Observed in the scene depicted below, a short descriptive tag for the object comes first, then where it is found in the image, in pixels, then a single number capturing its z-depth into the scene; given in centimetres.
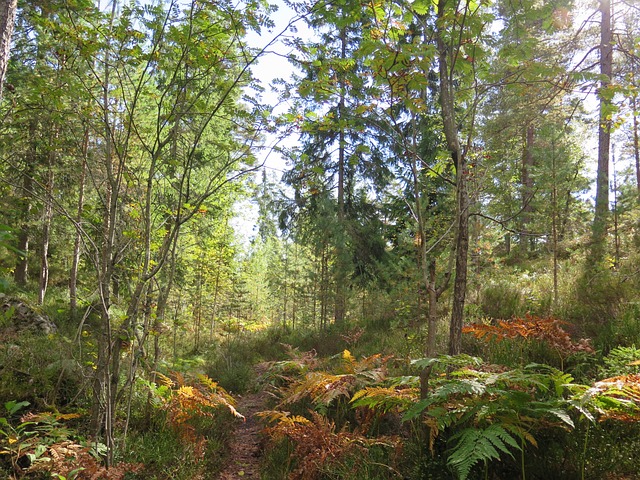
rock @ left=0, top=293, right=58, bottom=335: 729
